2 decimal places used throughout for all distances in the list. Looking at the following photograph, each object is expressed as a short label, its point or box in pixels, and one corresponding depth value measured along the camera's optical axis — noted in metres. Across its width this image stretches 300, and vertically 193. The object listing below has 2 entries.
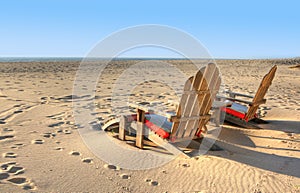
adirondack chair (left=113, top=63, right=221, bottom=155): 3.69
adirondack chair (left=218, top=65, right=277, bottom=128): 5.21
